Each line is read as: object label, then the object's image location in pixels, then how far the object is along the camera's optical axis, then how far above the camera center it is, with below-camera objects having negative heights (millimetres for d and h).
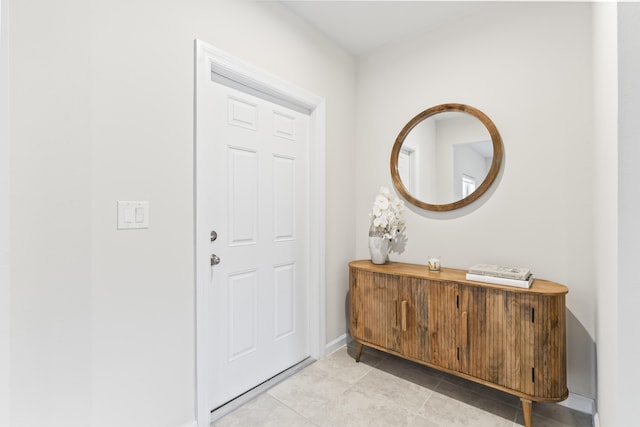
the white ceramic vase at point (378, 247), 2283 -256
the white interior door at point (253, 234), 1760 -144
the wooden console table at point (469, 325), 1521 -662
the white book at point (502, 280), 1605 -371
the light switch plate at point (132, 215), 1318 -11
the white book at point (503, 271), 1646 -332
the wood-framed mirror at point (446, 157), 2045 +421
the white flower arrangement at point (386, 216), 2277 -20
